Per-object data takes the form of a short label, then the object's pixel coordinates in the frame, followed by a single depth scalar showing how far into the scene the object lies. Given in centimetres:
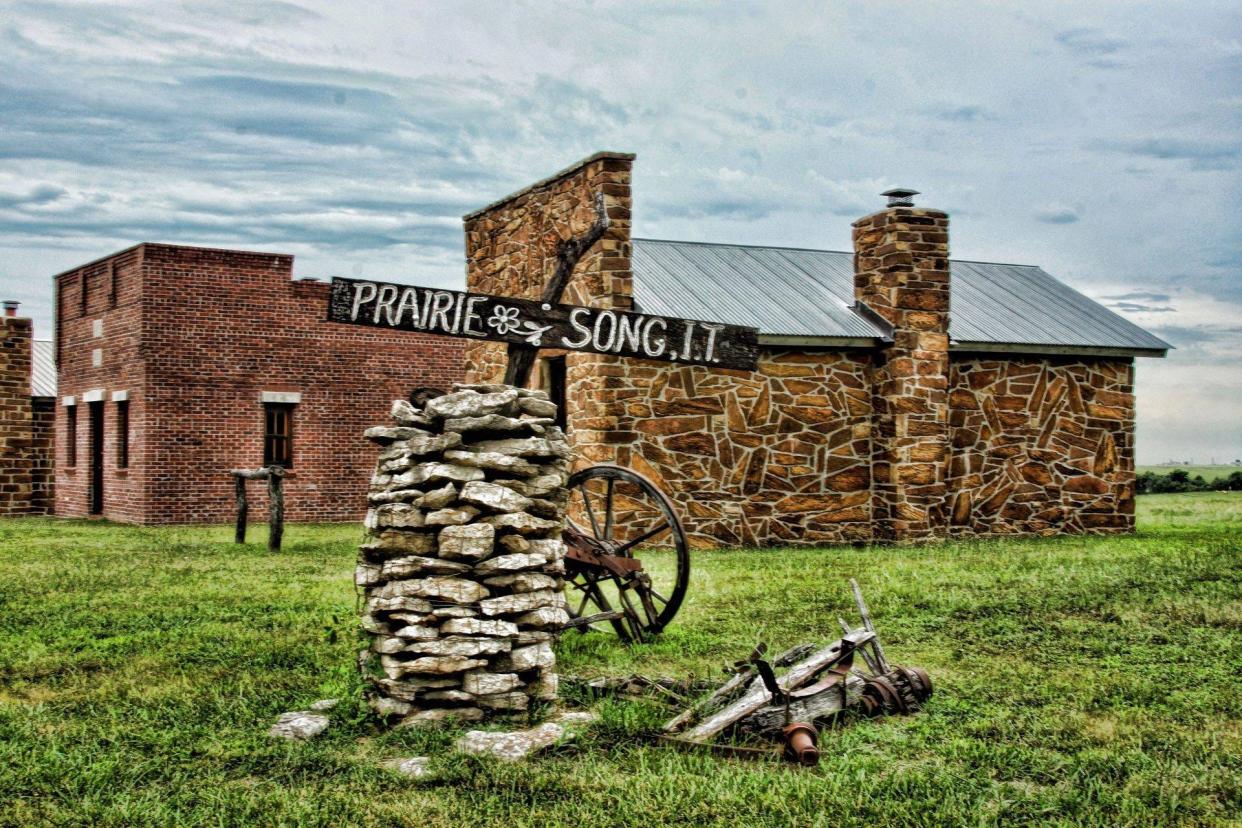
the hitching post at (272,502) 1633
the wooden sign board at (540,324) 768
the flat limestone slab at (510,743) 606
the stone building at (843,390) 1520
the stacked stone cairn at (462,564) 670
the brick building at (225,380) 2217
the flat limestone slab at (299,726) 645
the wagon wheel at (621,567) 836
